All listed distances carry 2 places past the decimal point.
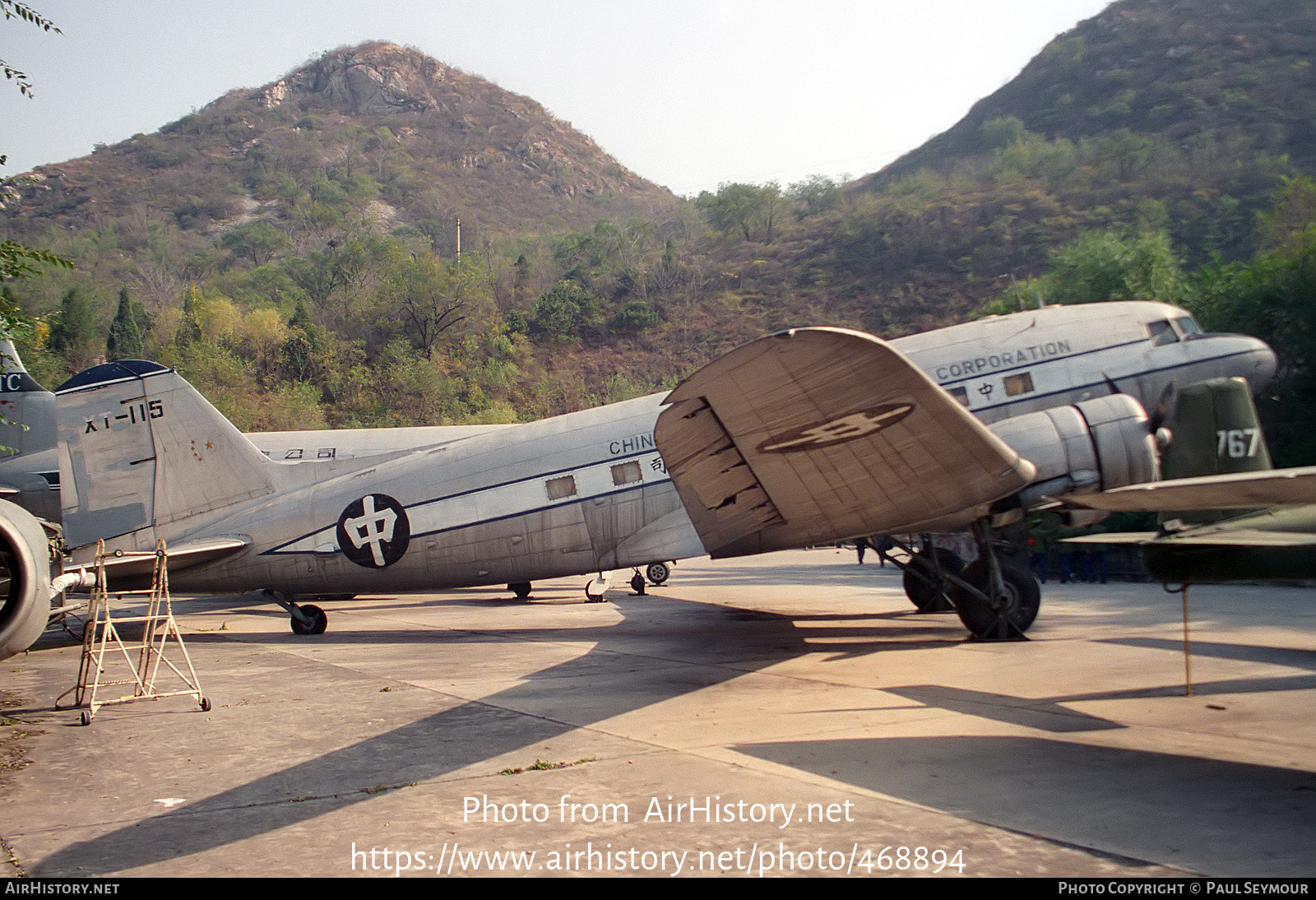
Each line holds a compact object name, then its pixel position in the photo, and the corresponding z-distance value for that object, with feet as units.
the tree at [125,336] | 183.73
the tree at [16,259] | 22.57
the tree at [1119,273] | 94.17
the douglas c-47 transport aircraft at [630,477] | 29.43
